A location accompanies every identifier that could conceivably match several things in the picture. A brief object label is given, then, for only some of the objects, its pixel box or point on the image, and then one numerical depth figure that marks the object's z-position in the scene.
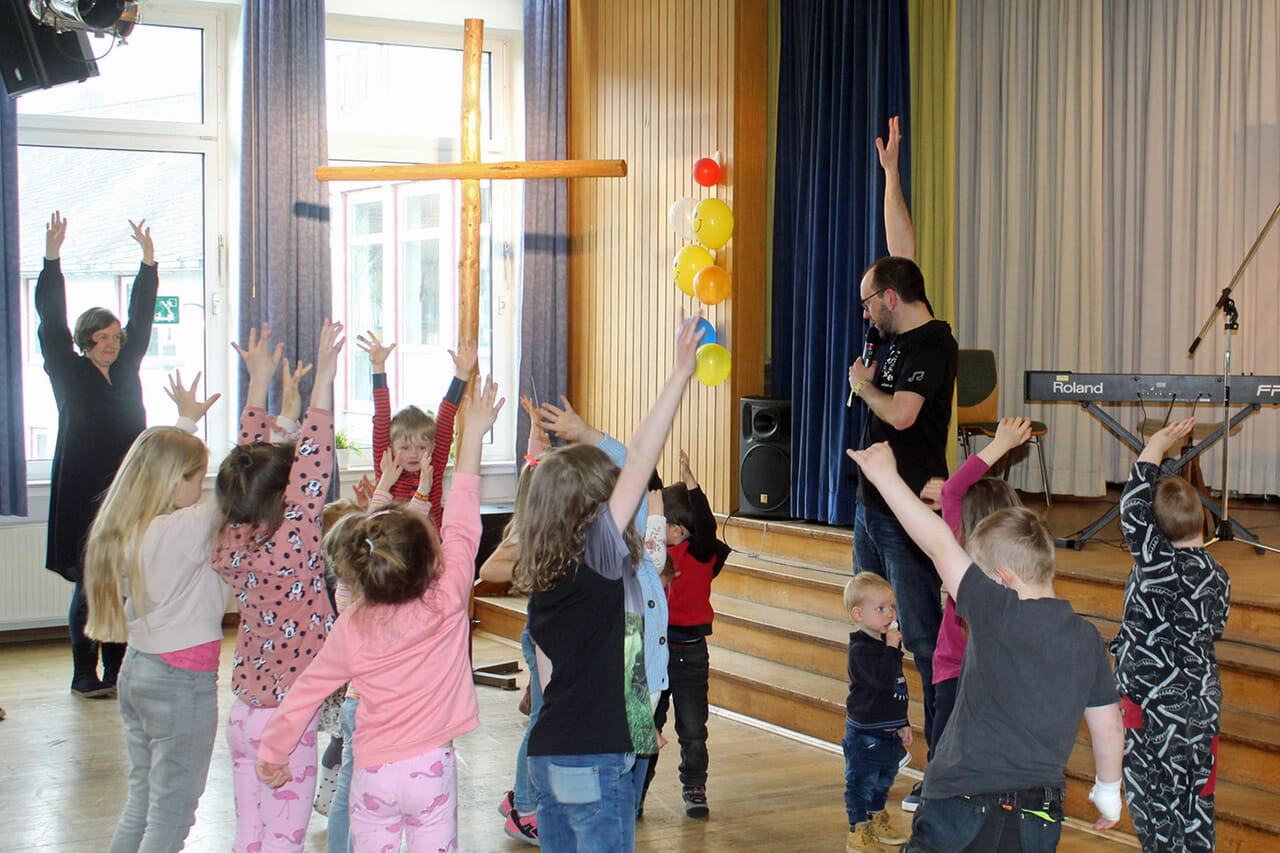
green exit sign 6.84
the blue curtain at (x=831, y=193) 5.59
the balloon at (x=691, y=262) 6.17
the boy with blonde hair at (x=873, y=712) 3.40
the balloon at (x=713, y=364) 5.59
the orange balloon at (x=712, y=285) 6.04
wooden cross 6.02
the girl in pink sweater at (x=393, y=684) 2.24
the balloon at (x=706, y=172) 6.15
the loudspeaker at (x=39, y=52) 4.42
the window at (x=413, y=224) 7.26
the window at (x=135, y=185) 6.54
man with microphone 3.41
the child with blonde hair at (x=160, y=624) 2.62
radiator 6.15
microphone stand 4.78
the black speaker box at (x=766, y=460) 6.02
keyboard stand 4.86
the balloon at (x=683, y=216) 6.24
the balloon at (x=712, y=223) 6.02
